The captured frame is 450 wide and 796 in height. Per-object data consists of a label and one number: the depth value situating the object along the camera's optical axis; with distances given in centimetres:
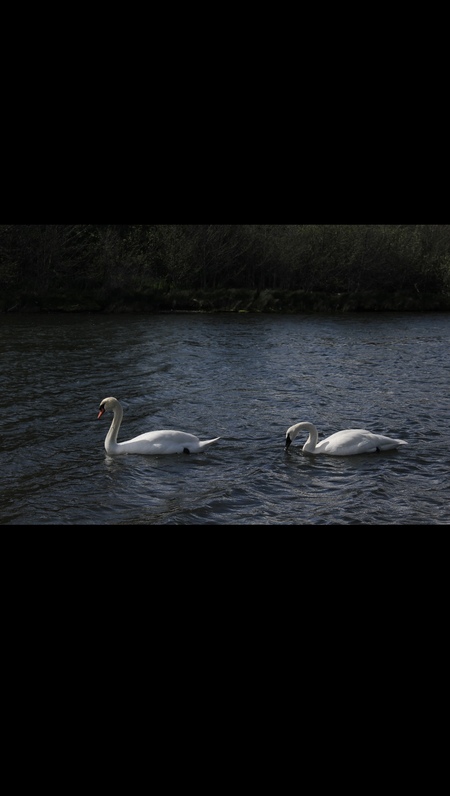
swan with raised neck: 1295
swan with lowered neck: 1309
